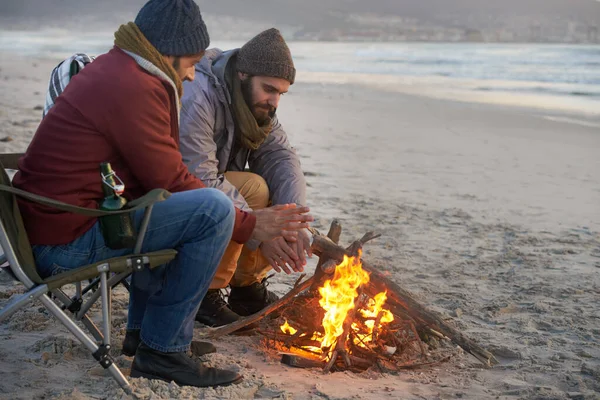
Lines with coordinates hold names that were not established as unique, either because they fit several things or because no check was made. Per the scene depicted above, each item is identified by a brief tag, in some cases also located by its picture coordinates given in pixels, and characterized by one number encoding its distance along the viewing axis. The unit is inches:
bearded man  150.3
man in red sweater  111.2
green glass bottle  111.7
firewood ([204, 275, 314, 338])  148.4
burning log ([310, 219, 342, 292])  144.9
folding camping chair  106.2
